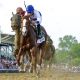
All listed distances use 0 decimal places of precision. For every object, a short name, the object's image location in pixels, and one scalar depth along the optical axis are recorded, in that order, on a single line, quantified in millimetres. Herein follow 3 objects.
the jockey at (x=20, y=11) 14027
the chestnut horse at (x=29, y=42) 13521
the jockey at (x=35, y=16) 13689
